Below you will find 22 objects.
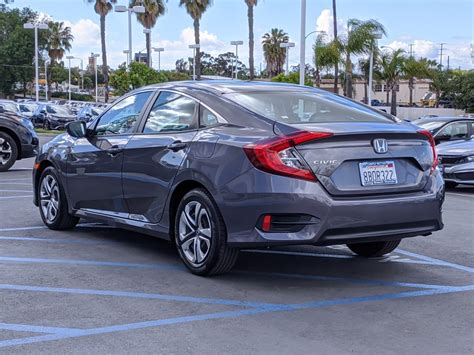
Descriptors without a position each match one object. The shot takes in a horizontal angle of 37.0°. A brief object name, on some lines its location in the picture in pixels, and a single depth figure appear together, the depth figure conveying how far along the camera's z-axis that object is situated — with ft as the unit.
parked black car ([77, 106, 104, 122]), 115.55
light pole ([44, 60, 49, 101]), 275.55
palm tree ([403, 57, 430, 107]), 184.44
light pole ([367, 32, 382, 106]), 116.56
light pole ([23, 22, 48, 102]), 140.56
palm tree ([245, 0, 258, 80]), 164.14
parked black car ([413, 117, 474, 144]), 49.67
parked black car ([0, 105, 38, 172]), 48.60
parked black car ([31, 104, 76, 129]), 128.67
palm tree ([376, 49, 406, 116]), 181.88
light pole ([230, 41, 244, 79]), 143.95
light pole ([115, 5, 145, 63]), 106.01
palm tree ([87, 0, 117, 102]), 183.01
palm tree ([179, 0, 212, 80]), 177.37
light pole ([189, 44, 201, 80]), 152.85
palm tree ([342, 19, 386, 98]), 116.37
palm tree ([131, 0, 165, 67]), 188.96
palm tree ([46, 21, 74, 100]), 290.97
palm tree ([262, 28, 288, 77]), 254.88
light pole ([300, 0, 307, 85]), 76.43
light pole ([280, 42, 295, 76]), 127.44
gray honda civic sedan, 17.30
